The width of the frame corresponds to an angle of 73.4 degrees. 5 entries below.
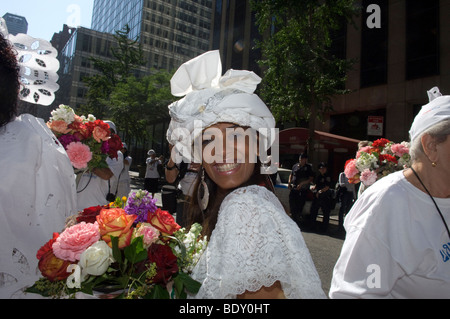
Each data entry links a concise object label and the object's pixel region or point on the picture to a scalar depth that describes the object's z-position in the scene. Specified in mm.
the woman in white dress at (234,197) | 1183
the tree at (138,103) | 20453
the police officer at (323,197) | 8727
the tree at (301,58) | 10992
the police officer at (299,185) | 8969
